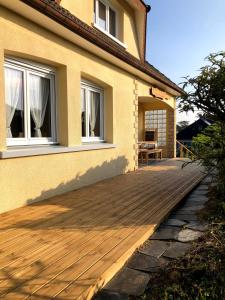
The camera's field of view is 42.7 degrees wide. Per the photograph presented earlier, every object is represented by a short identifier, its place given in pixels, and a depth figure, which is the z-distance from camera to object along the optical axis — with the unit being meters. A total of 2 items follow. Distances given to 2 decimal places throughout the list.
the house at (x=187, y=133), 23.41
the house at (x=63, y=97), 5.01
